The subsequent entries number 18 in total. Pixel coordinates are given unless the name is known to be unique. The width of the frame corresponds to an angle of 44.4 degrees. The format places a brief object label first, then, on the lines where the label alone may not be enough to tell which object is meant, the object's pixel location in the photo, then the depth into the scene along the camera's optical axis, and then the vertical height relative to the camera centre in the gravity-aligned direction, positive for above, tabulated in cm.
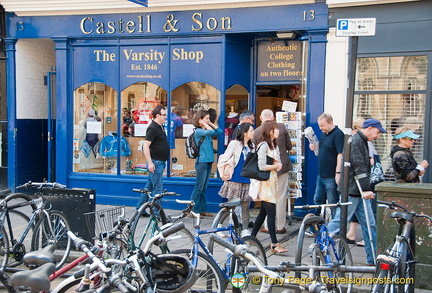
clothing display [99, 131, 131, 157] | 1080 -60
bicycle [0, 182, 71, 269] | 655 -145
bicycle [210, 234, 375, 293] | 356 -106
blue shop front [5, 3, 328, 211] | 962 +75
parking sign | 555 +100
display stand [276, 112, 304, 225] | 888 -49
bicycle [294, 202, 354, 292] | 493 -123
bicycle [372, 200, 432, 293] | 440 -120
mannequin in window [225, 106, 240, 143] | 1022 -3
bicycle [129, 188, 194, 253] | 560 -116
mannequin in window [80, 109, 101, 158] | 1113 -47
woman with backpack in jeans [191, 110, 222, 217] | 924 -60
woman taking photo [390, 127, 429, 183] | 641 -52
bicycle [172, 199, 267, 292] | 496 -141
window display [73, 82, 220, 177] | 1032 -11
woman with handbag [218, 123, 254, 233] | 790 -76
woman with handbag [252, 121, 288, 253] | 690 -80
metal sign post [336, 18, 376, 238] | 556 +68
